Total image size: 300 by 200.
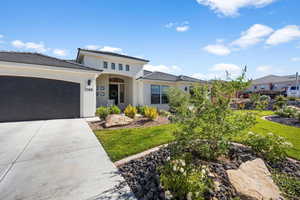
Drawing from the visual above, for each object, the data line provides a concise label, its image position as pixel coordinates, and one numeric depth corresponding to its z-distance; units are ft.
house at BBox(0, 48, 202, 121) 24.93
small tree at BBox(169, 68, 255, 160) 9.45
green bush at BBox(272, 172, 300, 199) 6.97
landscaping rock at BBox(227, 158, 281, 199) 6.57
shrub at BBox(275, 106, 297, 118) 30.79
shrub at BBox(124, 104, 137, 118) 26.98
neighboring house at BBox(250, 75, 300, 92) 103.04
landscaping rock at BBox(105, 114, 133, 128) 22.33
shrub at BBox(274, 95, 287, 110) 47.83
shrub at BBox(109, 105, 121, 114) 26.73
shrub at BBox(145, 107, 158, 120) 25.62
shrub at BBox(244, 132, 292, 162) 10.44
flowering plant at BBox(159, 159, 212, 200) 6.27
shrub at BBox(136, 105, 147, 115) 29.56
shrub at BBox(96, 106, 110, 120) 25.25
